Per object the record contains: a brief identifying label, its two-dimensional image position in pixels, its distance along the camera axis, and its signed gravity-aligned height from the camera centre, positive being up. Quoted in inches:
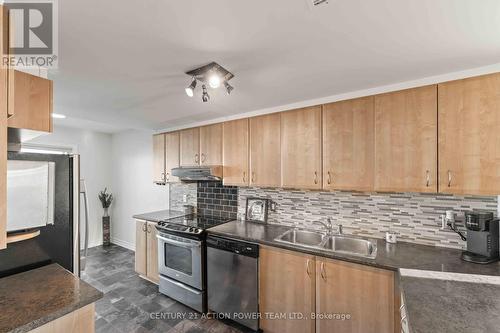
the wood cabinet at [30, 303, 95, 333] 42.1 -31.6
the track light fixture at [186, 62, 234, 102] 60.2 +26.5
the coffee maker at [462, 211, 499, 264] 61.3 -19.9
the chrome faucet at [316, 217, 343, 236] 90.7 -25.2
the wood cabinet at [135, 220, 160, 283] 119.6 -47.6
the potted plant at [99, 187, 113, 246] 182.9 -41.8
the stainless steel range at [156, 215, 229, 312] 98.0 -44.1
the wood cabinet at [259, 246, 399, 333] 64.1 -41.9
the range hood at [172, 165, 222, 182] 106.6 -3.0
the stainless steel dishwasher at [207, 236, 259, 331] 85.3 -46.2
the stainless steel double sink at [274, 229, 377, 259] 79.3 -29.7
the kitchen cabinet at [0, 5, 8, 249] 33.3 +4.3
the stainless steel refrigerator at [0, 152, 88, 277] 53.0 -11.7
